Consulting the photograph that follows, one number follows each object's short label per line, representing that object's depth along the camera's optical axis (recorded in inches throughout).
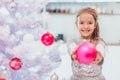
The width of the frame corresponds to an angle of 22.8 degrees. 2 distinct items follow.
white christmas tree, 79.0
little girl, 82.1
